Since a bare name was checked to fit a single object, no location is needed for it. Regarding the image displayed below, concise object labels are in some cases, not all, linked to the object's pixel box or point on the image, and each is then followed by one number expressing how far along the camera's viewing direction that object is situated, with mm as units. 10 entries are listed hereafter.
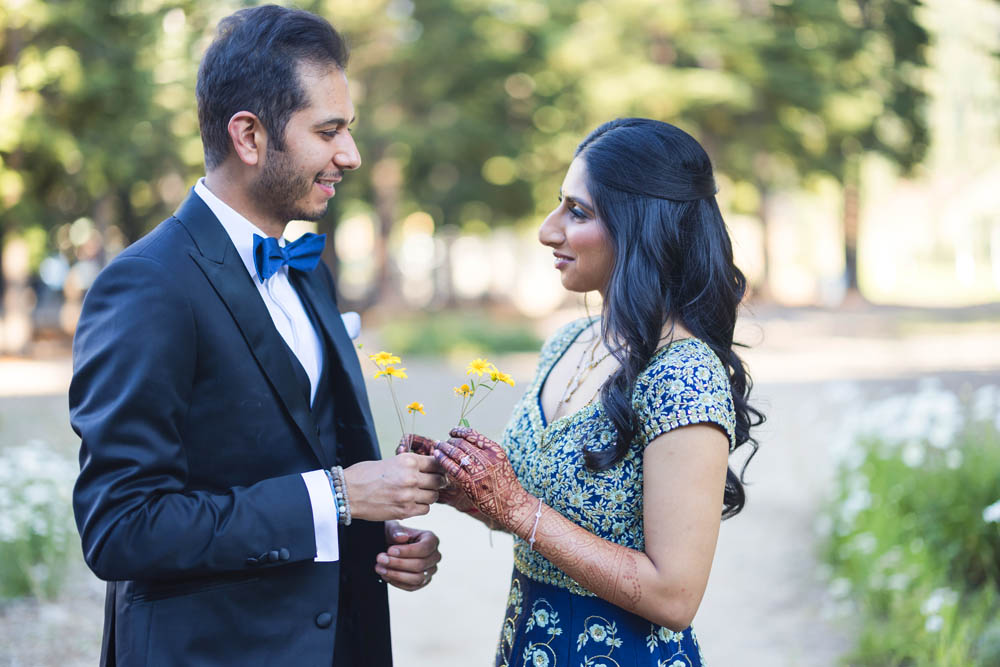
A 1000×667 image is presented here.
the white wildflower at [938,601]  3791
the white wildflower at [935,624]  3639
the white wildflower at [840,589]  5254
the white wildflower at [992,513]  3570
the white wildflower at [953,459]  5413
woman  2082
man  1862
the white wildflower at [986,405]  5633
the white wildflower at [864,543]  5234
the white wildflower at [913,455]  5609
